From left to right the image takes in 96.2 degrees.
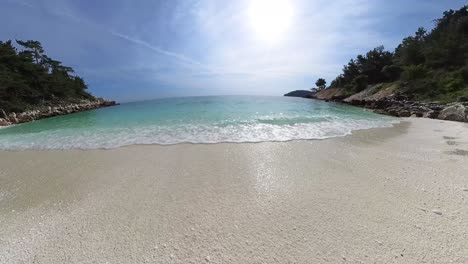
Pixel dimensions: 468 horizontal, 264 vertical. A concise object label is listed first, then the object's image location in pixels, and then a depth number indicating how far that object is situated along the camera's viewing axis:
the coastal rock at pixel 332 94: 42.83
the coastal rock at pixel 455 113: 11.11
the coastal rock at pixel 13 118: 19.17
